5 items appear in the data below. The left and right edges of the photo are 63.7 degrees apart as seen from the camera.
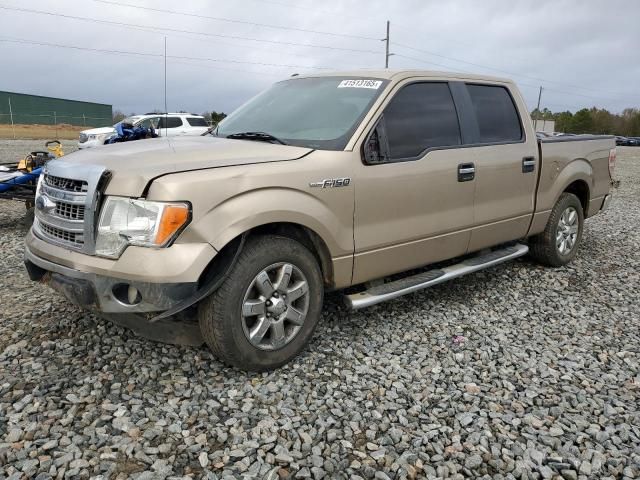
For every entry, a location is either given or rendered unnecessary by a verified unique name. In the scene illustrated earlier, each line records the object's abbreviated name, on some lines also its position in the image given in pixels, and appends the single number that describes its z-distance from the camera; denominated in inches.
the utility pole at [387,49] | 1849.9
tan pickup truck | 109.5
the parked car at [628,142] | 2190.0
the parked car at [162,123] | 713.0
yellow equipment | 282.0
